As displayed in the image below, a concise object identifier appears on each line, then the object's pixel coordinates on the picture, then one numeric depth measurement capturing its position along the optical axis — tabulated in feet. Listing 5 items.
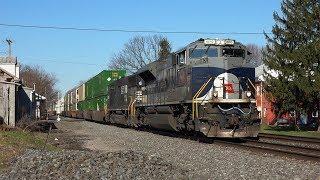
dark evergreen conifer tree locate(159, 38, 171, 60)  262.63
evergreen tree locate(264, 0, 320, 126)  102.53
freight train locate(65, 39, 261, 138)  59.62
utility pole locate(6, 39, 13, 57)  222.38
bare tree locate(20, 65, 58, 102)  340.80
